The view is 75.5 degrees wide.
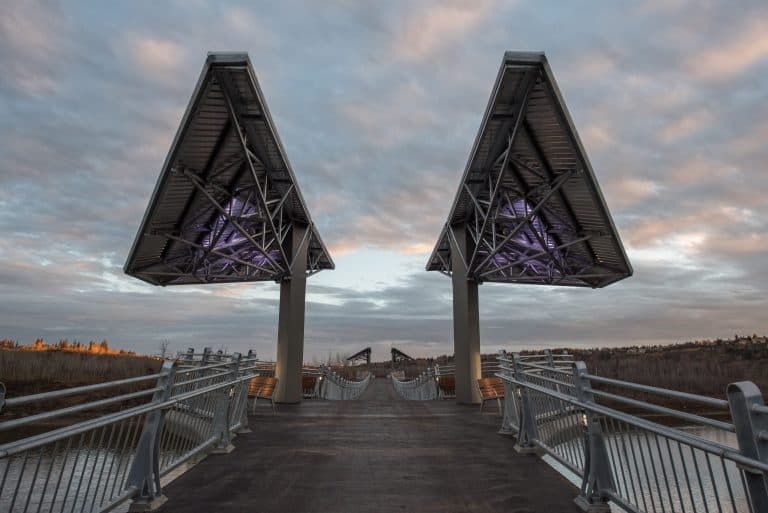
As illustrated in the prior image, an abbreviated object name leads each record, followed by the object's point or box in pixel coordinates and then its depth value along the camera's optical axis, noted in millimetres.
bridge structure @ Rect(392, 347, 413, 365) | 70938
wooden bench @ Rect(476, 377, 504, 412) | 12753
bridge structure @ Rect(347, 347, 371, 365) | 70500
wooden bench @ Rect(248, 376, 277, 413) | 13180
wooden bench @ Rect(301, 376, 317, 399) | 21156
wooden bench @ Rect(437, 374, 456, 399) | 21719
